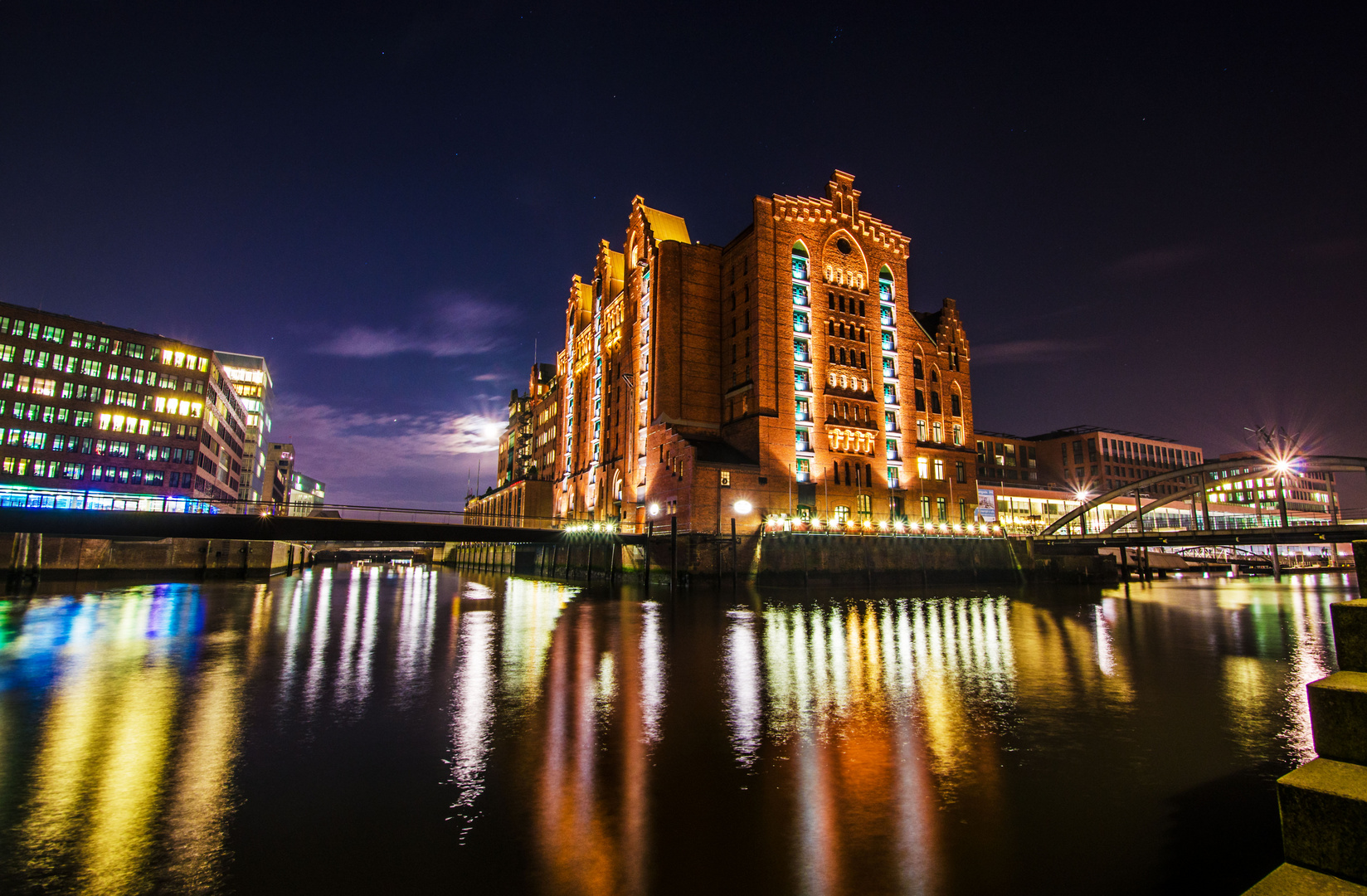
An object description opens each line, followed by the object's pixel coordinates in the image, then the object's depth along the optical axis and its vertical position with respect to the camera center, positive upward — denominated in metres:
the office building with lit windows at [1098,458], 134.00 +16.57
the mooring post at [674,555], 56.72 -1.48
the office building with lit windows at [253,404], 157.75 +33.99
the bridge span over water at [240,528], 43.75 +0.88
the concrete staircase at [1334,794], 4.28 -1.68
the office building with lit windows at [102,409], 90.81 +19.06
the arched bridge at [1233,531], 54.62 +1.01
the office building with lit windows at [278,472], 172.62 +18.54
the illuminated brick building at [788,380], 68.62 +18.04
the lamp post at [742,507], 65.37 +3.05
